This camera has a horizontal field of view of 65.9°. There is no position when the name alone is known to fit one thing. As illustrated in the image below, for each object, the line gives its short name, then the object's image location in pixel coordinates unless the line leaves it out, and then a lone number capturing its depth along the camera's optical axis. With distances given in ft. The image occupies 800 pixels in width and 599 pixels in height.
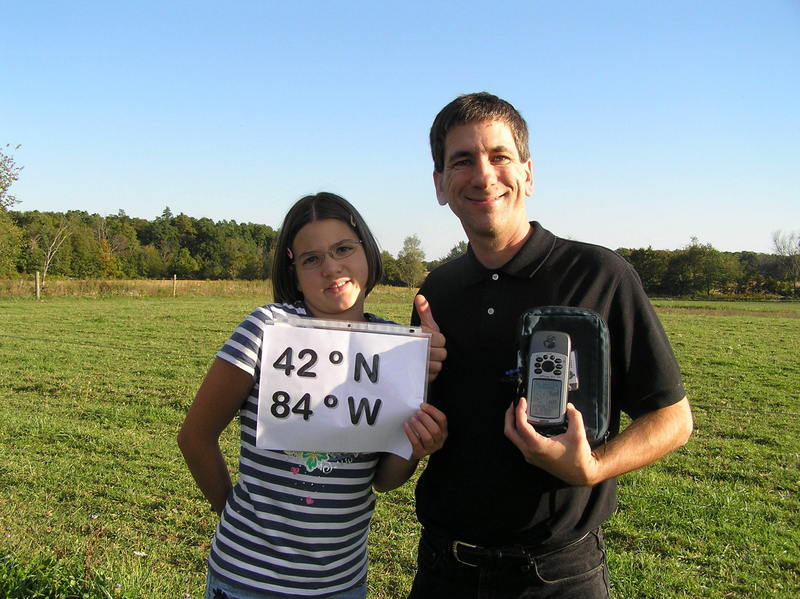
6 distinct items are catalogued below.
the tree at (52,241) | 243.40
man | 6.88
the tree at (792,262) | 279.08
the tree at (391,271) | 218.54
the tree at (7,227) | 136.36
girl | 7.09
